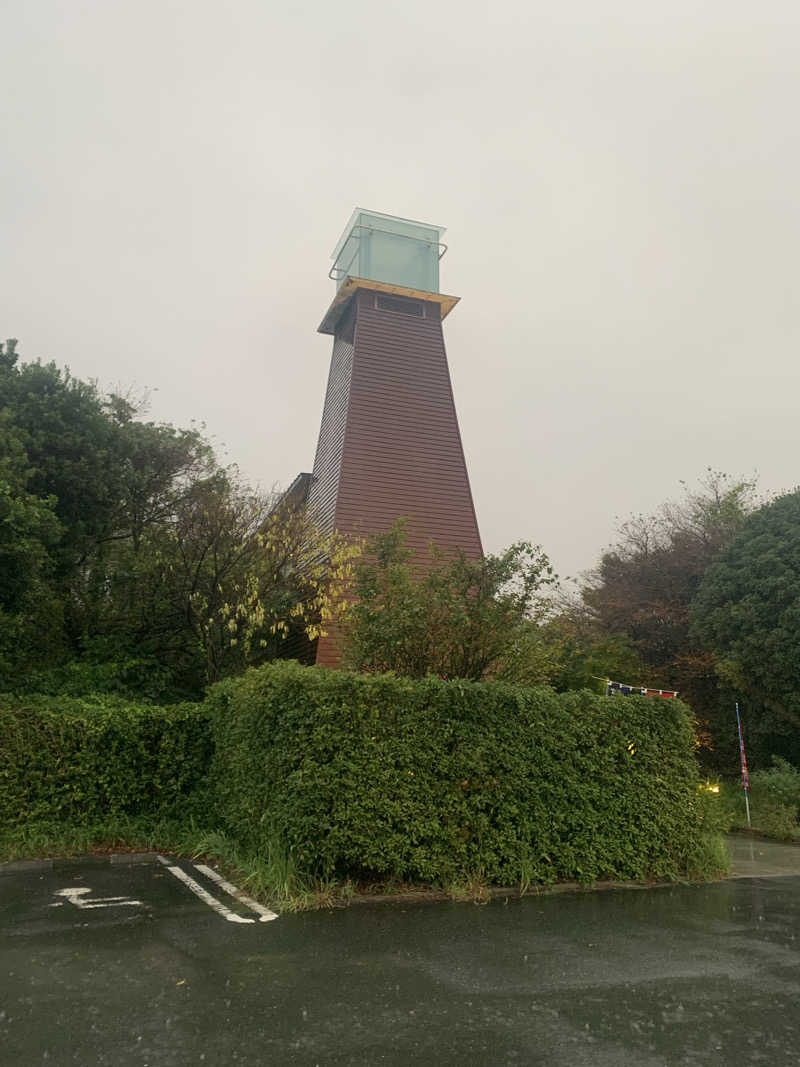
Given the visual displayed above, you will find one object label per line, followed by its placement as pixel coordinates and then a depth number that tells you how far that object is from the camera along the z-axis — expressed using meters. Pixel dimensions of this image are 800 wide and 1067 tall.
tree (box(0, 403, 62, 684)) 12.05
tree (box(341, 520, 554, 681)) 9.82
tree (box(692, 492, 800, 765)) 17.91
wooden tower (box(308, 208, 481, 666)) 16.58
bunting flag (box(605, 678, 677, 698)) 9.51
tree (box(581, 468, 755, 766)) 21.61
